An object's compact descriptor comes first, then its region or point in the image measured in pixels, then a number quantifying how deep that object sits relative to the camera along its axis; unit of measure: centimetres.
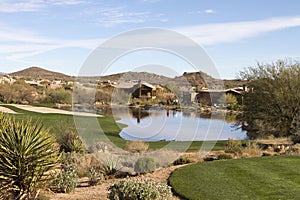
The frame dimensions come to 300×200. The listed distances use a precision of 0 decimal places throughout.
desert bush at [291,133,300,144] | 2261
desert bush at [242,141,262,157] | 1805
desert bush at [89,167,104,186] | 1280
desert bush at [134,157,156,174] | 1405
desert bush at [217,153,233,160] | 1692
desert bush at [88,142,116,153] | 1786
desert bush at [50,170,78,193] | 1138
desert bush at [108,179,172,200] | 903
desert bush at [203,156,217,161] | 1675
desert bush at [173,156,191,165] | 1598
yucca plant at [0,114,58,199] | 997
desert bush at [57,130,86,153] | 1816
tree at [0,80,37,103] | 5456
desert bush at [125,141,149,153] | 1802
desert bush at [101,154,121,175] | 1405
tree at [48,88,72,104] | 6000
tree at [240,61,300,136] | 2455
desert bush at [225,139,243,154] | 1856
